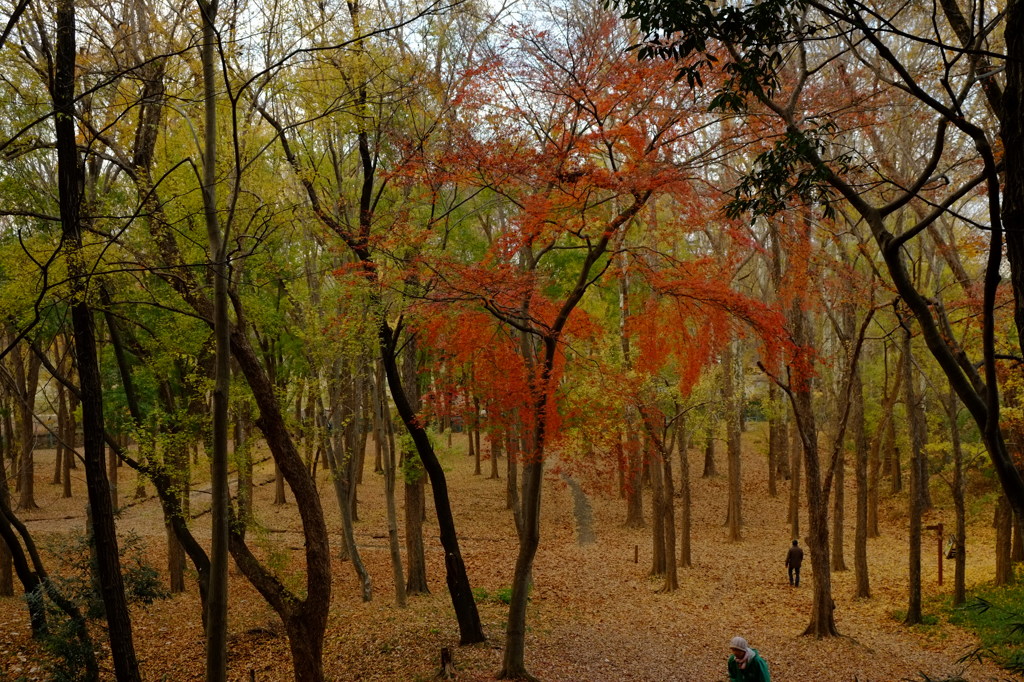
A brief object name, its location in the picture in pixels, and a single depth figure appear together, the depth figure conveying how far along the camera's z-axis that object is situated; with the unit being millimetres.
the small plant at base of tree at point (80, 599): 8992
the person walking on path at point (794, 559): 17078
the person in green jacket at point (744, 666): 6992
